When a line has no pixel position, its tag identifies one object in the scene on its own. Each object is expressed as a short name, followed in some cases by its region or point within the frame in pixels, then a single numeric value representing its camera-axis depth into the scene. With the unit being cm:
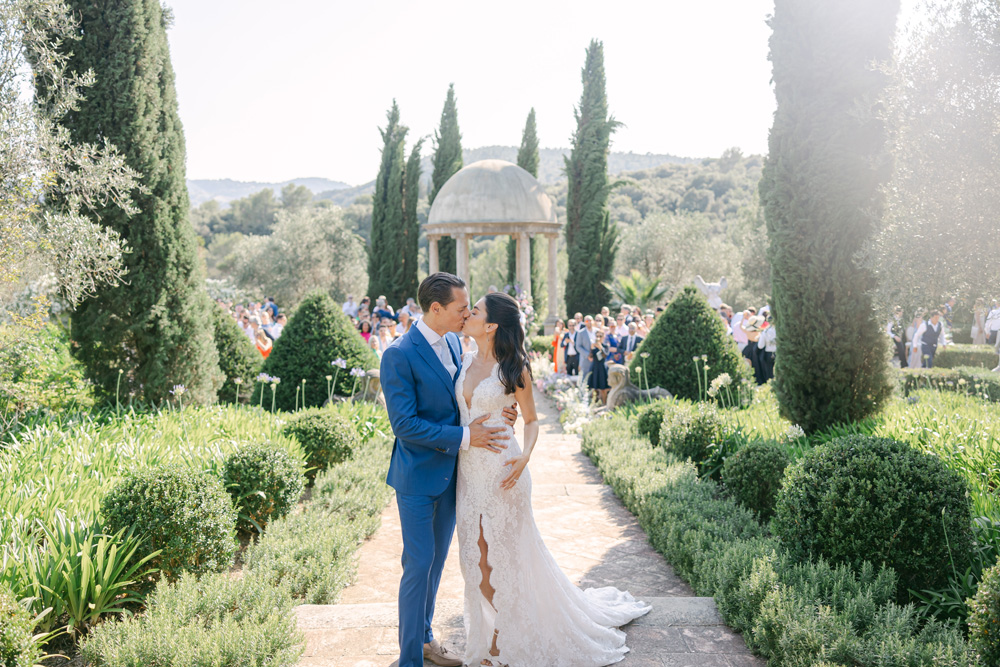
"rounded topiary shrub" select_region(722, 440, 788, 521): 516
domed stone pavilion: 2250
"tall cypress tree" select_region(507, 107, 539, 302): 3030
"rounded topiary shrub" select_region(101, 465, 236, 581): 393
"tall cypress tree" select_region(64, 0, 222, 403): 759
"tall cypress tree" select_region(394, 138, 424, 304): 2803
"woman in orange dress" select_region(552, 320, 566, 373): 1580
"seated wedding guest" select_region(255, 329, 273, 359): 1222
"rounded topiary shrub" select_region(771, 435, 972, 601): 347
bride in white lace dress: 322
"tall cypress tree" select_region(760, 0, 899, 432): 637
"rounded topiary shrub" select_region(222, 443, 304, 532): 501
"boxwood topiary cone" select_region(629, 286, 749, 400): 924
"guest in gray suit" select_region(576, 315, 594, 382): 1370
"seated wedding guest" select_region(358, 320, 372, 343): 1438
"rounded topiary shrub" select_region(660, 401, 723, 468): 646
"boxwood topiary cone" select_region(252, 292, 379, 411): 874
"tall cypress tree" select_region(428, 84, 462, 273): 2941
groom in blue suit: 300
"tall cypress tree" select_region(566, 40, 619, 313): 2644
